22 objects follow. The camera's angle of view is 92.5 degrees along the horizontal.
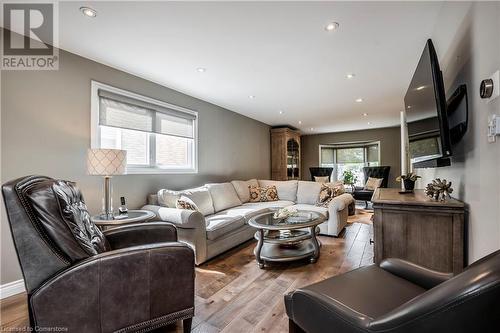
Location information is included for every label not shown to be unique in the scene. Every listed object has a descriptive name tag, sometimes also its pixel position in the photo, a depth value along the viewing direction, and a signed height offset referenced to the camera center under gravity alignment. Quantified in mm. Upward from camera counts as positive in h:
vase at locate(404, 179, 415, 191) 2429 -165
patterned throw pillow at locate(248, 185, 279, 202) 4922 -543
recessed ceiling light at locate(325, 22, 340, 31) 2064 +1243
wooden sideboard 1541 -441
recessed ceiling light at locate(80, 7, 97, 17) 1865 +1236
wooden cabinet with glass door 6699 +440
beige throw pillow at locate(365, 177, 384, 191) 6659 -434
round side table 2195 -503
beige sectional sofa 2760 -671
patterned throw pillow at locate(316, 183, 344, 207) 4391 -469
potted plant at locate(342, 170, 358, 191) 7550 -332
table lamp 2256 +53
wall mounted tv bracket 1517 +378
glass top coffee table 2705 -854
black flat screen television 1480 +395
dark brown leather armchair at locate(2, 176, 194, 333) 1215 -570
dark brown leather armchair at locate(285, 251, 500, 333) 598 -554
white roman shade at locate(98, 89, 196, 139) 2887 +718
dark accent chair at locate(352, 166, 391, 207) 6434 -250
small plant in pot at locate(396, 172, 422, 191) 2428 -134
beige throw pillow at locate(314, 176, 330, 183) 7359 -348
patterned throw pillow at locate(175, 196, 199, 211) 2936 -447
